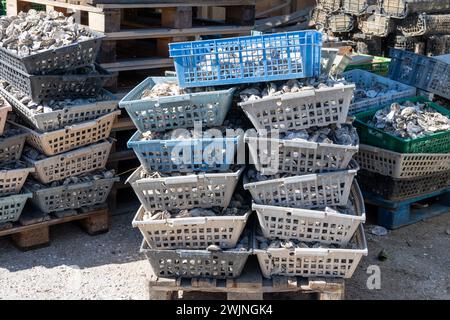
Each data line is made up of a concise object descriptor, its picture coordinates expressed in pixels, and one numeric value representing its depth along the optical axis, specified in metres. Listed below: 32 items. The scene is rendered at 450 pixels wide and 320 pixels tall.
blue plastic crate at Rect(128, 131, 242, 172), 4.15
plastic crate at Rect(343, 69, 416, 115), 5.93
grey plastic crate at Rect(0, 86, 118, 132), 4.75
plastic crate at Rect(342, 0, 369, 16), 8.37
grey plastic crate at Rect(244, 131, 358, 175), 4.11
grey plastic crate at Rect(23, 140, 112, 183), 4.92
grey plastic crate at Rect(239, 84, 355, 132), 4.13
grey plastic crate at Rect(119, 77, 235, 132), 4.23
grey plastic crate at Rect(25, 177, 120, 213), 5.00
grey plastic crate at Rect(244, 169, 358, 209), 4.11
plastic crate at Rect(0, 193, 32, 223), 4.79
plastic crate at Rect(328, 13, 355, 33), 8.62
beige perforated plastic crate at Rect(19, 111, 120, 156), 4.84
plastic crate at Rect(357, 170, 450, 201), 5.52
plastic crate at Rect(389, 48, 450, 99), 6.63
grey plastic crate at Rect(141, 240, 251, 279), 4.11
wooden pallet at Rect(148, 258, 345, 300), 4.09
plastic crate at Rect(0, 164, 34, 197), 4.77
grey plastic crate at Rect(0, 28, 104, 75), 4.70
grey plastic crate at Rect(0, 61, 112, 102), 4.75
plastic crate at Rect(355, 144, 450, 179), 5.38
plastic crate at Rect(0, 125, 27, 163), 4.79
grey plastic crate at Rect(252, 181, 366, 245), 4.05
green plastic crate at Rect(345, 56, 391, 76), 7.14
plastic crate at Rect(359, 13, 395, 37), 8.21
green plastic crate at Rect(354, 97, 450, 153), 5.31
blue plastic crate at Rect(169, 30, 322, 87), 4.27
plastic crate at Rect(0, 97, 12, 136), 4.73
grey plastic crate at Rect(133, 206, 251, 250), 4.07
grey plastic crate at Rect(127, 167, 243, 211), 4.13
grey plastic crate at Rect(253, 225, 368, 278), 4.05
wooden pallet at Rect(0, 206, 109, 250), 4.93
